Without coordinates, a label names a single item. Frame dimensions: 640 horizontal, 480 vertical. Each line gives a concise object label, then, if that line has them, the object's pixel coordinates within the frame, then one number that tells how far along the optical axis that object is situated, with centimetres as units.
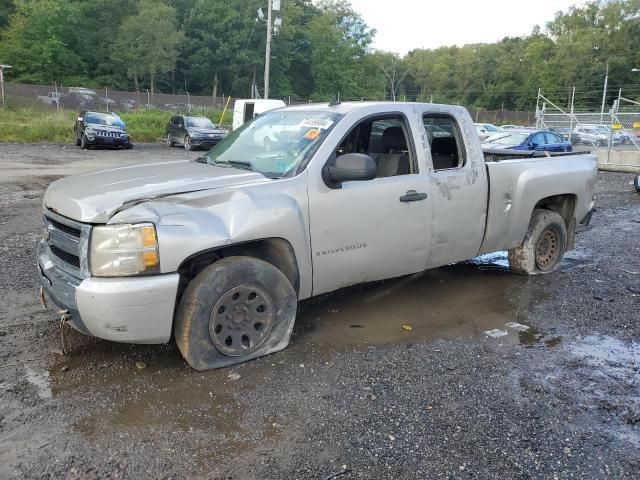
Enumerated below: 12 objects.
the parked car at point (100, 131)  2161
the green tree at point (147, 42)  5538
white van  2222
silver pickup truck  331
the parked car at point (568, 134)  2475
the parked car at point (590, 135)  2486
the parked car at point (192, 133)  2406
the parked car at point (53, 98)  3491
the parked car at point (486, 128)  2888
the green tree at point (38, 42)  5062
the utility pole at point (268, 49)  2987
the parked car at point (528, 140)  1826
